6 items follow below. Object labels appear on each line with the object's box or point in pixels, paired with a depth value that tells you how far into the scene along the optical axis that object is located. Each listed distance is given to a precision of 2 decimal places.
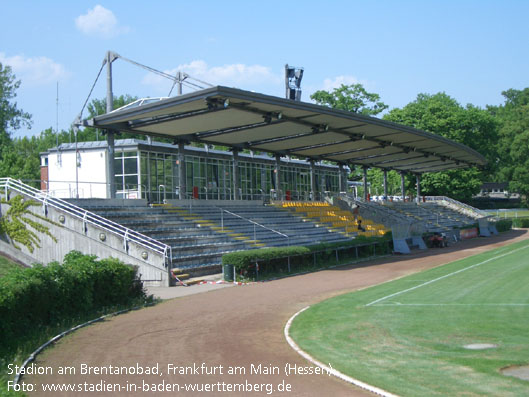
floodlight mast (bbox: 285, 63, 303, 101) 31.83
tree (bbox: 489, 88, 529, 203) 72.19
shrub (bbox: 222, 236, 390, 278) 22.62
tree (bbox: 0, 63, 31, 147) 66.56
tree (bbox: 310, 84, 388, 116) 75.94
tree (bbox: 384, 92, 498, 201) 71.19
